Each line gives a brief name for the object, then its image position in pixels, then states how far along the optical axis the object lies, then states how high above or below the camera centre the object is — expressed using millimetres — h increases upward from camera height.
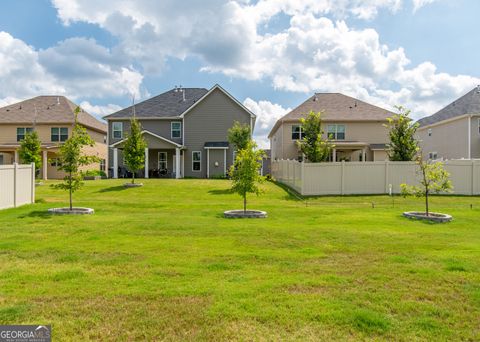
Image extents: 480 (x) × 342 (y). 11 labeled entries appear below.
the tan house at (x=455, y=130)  28484 +3618
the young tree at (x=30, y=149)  25359 +1635
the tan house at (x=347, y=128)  31641 +3903
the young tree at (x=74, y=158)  13234 +472
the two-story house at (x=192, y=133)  31141 +3491
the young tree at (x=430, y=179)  12156 -351
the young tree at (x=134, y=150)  23297 +1383
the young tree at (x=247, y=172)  12516 -85
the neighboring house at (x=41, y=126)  32500 +4411
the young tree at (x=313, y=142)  21297 +1717
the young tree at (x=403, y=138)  20047 +1848
